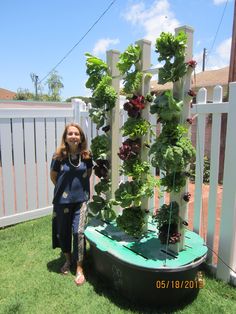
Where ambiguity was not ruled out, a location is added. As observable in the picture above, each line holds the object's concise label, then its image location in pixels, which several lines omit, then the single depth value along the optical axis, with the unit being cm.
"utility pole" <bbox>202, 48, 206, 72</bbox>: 2716
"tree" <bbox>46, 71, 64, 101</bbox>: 4044
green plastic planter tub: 222
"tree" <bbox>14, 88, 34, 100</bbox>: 3154
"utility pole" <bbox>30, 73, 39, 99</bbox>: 3618
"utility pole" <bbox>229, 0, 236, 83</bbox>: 812
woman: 287
